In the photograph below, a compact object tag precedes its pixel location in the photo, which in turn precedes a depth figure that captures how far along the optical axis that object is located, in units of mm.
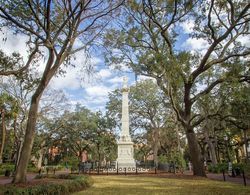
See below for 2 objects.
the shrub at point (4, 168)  20109
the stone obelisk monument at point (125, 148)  20539
